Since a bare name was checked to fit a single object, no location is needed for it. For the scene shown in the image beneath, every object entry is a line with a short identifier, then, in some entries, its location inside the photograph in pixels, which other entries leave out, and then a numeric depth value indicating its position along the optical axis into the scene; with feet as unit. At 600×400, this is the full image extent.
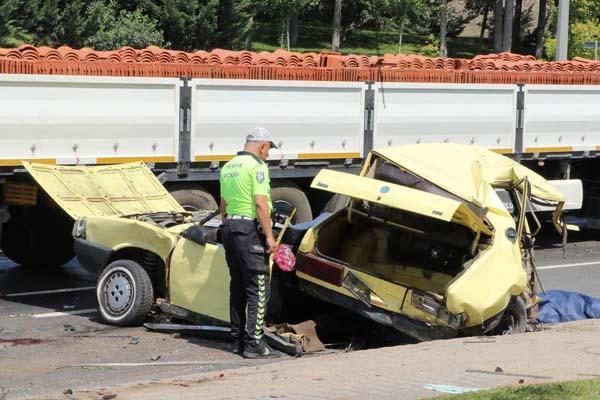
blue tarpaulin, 36.47
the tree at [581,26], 145.69
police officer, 29.96
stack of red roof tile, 44.78
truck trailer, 43.68
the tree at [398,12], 170.71
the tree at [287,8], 160.15
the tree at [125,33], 128.57
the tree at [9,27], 119.75
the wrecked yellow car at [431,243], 29.45
